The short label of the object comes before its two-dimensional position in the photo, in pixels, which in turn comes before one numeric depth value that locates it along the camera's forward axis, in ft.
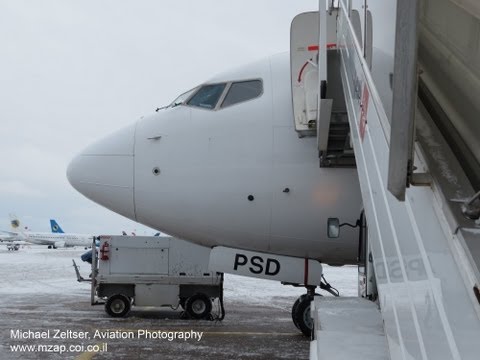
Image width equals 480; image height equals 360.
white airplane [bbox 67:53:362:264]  20.62
